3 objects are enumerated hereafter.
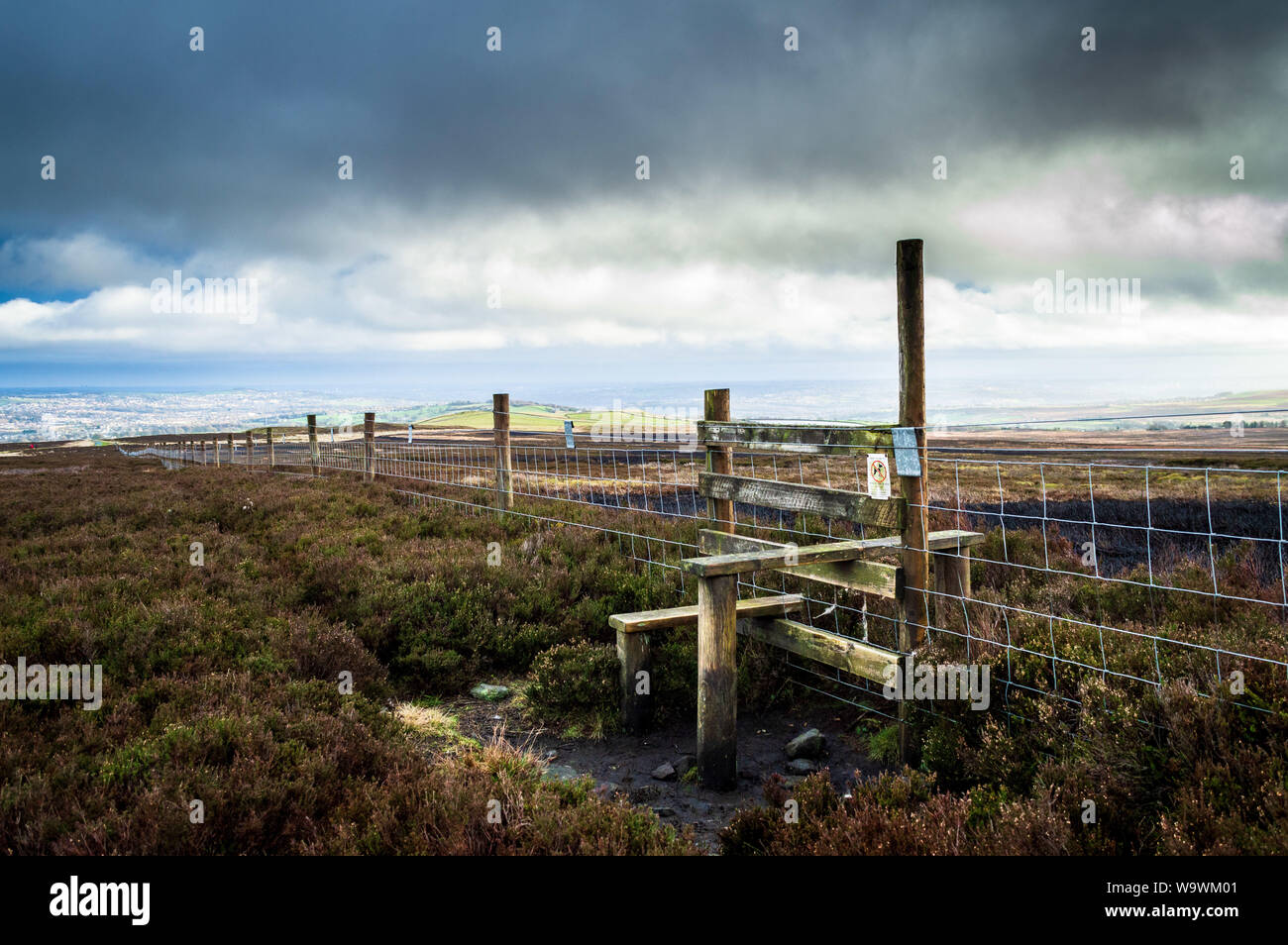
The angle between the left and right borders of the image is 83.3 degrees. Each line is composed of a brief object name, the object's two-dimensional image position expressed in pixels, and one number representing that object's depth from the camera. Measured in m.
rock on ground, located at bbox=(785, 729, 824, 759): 5.32
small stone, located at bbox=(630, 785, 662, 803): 4.79
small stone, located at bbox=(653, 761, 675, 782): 5.14
